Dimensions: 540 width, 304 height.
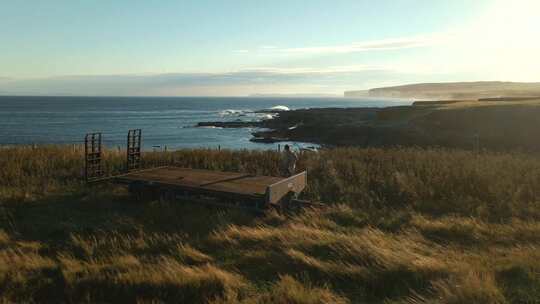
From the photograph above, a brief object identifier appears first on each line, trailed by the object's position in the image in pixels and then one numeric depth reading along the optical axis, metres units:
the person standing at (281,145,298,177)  11.44
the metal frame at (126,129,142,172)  13.02
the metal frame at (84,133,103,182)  12.25
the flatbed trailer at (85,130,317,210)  8.59
